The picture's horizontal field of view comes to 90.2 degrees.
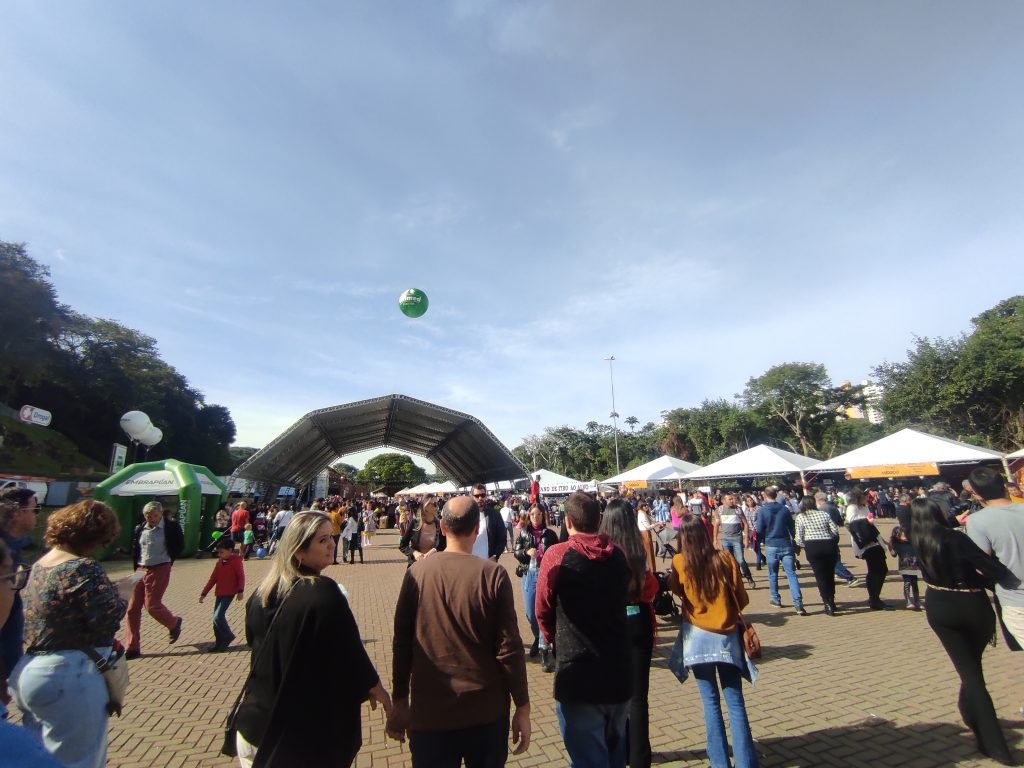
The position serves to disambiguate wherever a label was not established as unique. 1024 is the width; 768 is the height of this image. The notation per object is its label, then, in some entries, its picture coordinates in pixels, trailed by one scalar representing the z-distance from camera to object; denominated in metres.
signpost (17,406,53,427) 26.67
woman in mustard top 3.12
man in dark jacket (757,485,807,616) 7.55
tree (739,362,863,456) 54.28
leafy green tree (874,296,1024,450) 32.81
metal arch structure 23.53
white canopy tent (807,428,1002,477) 14.43
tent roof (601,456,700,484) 22.39
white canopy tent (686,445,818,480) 18.06
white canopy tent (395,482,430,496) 38.42
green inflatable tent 15.10
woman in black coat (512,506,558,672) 5.93
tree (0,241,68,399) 29.27
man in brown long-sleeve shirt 2.16
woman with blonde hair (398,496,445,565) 5.79
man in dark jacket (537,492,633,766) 2.59
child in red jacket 6.46
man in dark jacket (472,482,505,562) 5.79
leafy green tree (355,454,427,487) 84.38
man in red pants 6.20
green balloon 12.99
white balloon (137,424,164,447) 23.12
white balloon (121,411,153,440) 22.47
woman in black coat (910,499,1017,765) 3.42
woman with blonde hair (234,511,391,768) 1.91
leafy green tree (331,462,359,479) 101.71
